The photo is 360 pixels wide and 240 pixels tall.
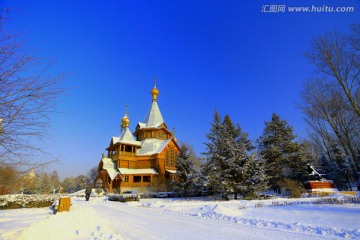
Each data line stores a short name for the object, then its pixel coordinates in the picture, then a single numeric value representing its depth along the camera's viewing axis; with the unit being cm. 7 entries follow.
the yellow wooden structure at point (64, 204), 1069
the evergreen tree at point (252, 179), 2116
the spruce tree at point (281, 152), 3066
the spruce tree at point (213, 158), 2209
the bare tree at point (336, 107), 1823
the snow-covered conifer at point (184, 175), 2674
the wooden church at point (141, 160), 3666
